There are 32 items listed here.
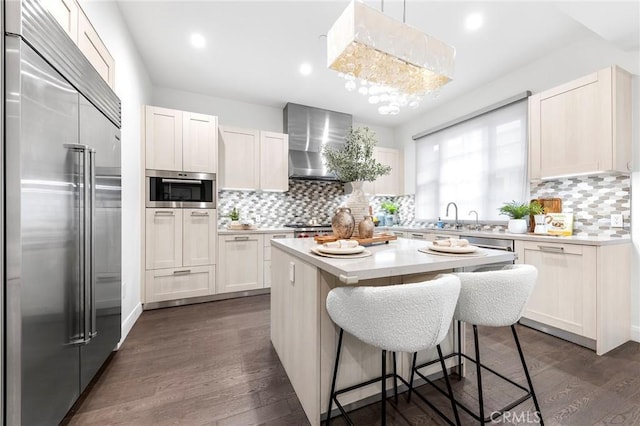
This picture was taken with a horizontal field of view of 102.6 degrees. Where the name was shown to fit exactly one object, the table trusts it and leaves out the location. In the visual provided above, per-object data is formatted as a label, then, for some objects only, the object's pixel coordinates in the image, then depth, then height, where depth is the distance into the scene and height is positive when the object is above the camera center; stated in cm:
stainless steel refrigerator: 96 -3
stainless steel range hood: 402 +125
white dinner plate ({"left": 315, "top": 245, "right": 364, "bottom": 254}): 128 -19
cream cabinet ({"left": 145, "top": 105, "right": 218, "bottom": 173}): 305 +90
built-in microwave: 303 +29
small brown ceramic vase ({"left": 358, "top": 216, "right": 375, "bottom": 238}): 184 -11
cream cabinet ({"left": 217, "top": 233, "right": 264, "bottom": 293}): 337 -67
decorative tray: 176 -19
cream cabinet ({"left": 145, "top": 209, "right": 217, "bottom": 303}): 300 -50
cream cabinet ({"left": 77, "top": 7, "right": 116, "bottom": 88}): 162 +115
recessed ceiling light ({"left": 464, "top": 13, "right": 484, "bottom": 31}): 229 +176
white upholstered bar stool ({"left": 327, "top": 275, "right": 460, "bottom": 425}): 98 -39
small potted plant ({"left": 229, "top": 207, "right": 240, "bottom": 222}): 374 -5
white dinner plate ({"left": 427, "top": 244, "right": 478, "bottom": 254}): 141 -20
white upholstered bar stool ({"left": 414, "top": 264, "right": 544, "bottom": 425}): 118 -39
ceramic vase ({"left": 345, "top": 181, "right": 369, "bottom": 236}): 186 +6
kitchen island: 117 -56
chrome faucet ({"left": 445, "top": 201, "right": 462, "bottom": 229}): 375 -16
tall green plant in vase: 175 +37
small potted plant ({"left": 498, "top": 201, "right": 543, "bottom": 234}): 275 -1
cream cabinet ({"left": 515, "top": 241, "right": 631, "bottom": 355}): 204 -66
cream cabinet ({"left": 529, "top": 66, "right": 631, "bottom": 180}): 218 +80
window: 319 +70
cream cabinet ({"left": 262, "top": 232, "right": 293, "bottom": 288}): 360 -67
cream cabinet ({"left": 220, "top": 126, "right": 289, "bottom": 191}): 365 +79
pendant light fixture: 136 +93
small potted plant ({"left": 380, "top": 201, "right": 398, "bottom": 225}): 500 +4
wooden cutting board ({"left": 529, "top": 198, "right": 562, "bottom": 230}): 274 +8
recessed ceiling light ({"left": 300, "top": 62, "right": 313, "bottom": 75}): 306 +176
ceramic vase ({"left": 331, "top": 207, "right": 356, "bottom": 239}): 175 -8
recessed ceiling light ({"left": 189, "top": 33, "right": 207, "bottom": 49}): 258 +177
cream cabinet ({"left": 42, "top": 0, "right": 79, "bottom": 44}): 133 +110
